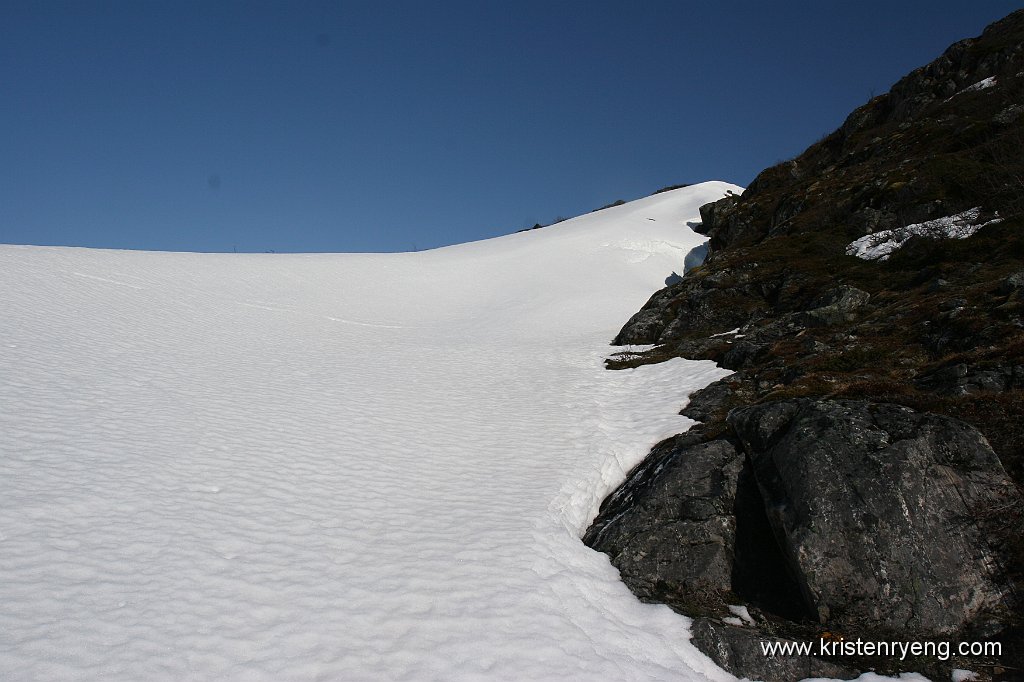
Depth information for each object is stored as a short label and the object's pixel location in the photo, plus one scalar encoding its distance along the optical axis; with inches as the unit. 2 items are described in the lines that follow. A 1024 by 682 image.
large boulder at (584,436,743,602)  333.4
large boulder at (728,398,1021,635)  279.9
